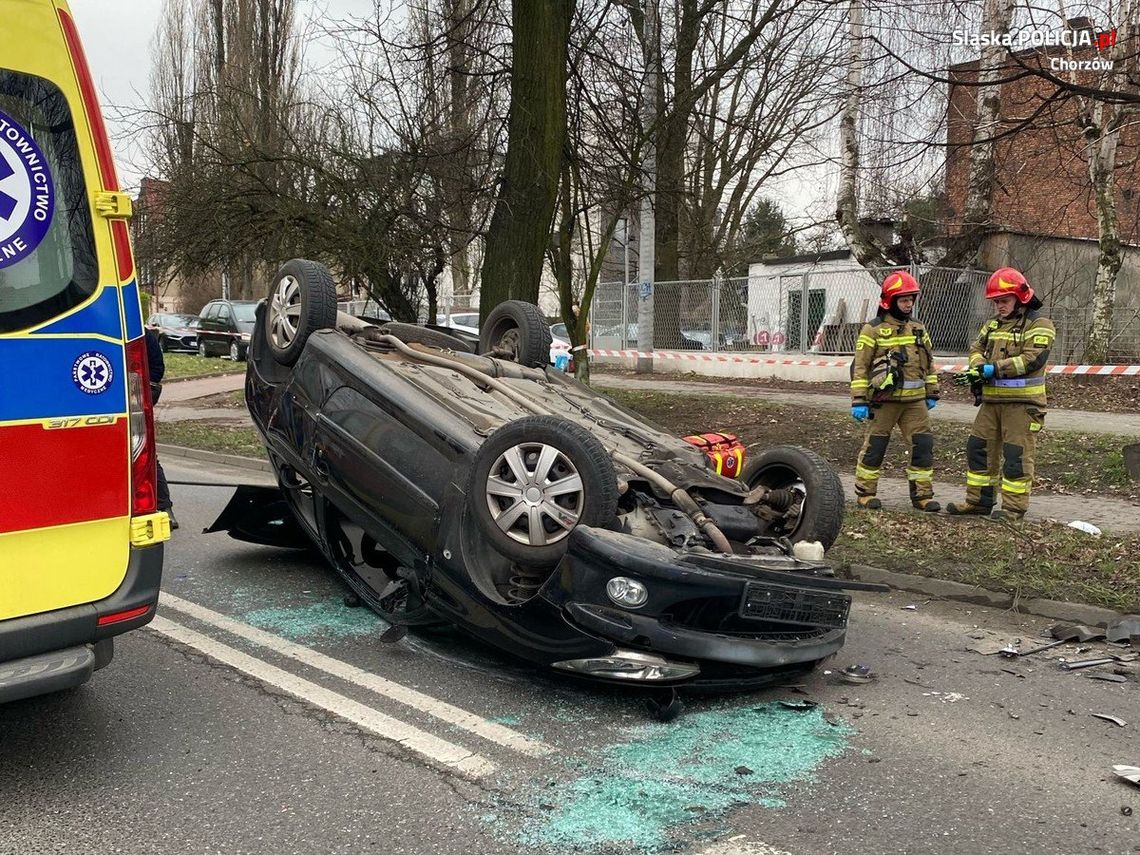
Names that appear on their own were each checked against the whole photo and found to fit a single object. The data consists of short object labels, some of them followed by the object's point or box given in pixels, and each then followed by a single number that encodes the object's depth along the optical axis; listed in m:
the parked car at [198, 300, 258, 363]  26.08
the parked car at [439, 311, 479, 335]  24.50
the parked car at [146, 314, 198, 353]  30.11
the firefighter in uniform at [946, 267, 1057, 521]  7.00
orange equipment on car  5.24
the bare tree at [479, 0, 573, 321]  9.69
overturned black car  3.67
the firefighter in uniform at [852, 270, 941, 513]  7.49
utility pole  11.84
